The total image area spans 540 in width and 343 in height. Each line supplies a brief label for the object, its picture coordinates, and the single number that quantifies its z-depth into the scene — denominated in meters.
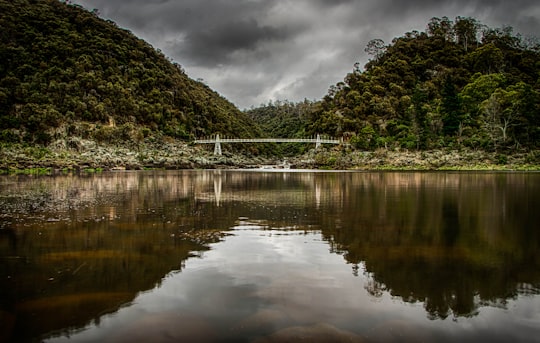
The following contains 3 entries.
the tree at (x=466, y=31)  123.75
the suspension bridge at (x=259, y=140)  94.19
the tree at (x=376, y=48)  122.62
